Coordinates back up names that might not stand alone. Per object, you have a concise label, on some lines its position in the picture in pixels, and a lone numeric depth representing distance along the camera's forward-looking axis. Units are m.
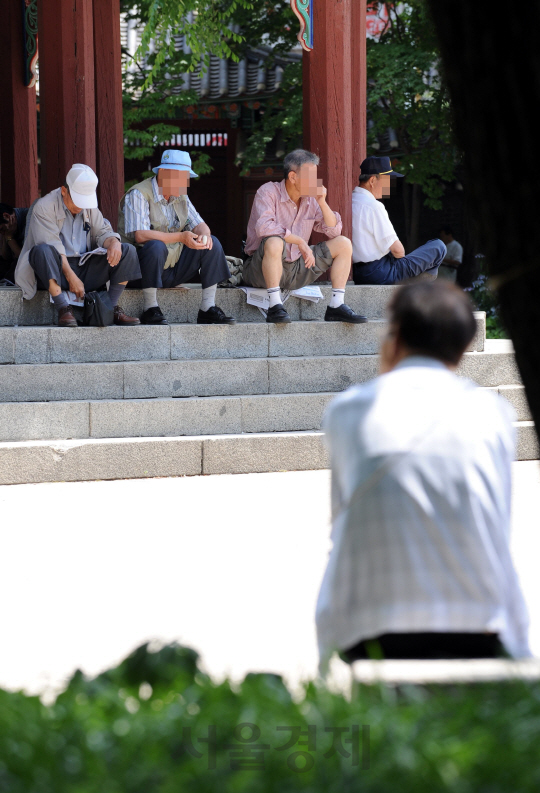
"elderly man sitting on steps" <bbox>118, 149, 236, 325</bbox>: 16.19
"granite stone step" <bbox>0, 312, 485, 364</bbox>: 15.44
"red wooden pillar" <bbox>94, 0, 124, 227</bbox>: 21.16
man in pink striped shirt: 16.45
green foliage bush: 3.43
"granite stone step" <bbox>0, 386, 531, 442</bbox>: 14.47
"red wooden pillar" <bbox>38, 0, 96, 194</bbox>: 19.36
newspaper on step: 16.91
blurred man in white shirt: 4.50
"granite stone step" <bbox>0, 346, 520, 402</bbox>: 15.03
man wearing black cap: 18.45
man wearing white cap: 15.52
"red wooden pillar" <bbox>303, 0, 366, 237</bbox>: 18.62
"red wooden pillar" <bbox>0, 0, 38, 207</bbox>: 24.10
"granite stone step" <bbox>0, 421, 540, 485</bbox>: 13.80
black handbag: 15.60
